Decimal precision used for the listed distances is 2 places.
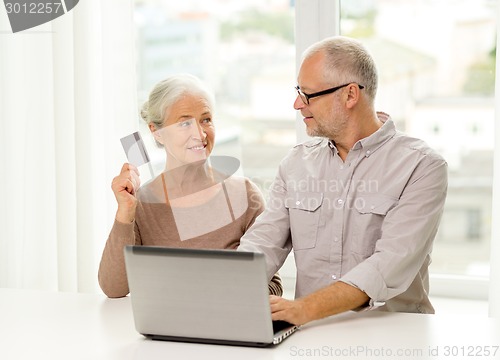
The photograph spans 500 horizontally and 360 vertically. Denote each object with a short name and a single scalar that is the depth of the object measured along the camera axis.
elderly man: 2.15
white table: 1.69
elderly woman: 2.37
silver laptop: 1.66
